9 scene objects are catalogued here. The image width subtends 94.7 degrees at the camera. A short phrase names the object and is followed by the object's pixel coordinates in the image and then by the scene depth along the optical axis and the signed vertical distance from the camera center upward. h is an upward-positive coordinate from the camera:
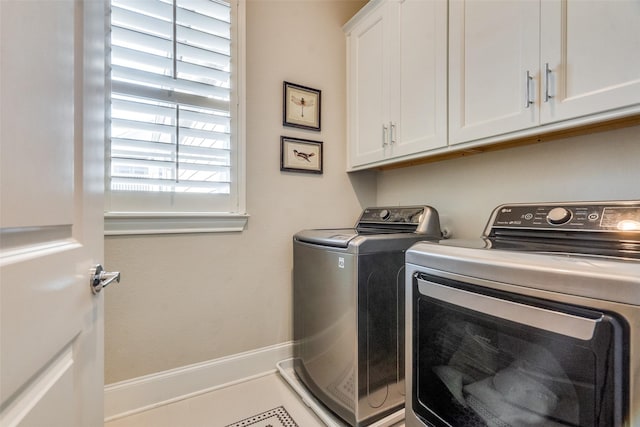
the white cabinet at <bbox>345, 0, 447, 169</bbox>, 1.49 +0.76
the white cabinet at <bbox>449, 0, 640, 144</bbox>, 0.93 +0.55
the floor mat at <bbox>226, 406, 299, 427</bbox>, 1.36 -0.99
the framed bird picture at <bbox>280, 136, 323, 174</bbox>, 1.91 +0.37
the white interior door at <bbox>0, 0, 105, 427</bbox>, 0.42 +0.00
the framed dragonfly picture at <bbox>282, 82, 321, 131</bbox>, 1.92 +0.70
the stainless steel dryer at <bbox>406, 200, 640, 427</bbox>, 0.59 -0.27
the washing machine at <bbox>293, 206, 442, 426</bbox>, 1.29 -0.51
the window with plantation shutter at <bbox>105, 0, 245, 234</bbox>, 1.47 +0.50
